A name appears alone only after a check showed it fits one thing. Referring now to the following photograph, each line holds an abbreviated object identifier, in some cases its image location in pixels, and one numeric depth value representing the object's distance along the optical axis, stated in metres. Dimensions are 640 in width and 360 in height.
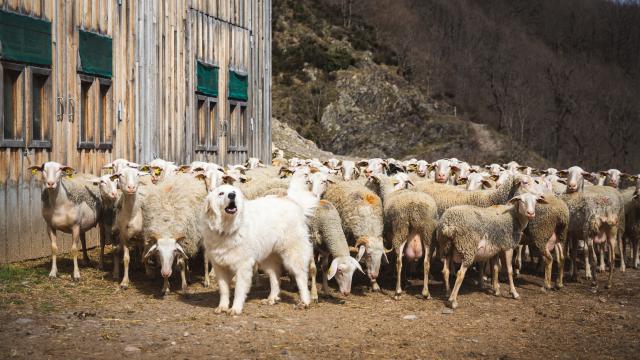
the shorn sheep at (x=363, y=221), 11.82
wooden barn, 13.20
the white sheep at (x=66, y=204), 11.97
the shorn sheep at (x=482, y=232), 11.26
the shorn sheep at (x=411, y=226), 12.03
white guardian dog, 9.74
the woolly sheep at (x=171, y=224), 11.02
